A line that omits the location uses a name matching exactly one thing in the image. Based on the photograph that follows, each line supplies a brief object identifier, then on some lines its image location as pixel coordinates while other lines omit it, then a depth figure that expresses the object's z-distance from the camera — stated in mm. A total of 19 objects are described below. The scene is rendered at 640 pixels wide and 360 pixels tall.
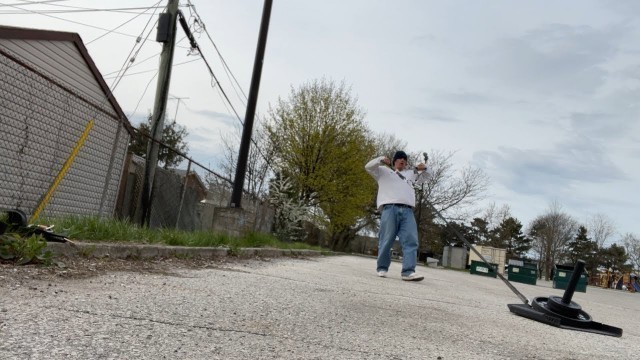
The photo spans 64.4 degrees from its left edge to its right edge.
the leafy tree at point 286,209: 21844
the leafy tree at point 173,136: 36916
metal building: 9328
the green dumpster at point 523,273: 23141
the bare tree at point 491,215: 67875
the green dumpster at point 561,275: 21656
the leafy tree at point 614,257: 69812
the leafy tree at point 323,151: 25656
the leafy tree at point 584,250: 69938
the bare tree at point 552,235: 63469
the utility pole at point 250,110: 11594
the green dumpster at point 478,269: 26188
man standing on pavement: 7848
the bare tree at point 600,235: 69188
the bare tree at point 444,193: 43000
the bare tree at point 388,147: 41219
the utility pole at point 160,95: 10414
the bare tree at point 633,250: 64125
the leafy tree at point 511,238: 69312
